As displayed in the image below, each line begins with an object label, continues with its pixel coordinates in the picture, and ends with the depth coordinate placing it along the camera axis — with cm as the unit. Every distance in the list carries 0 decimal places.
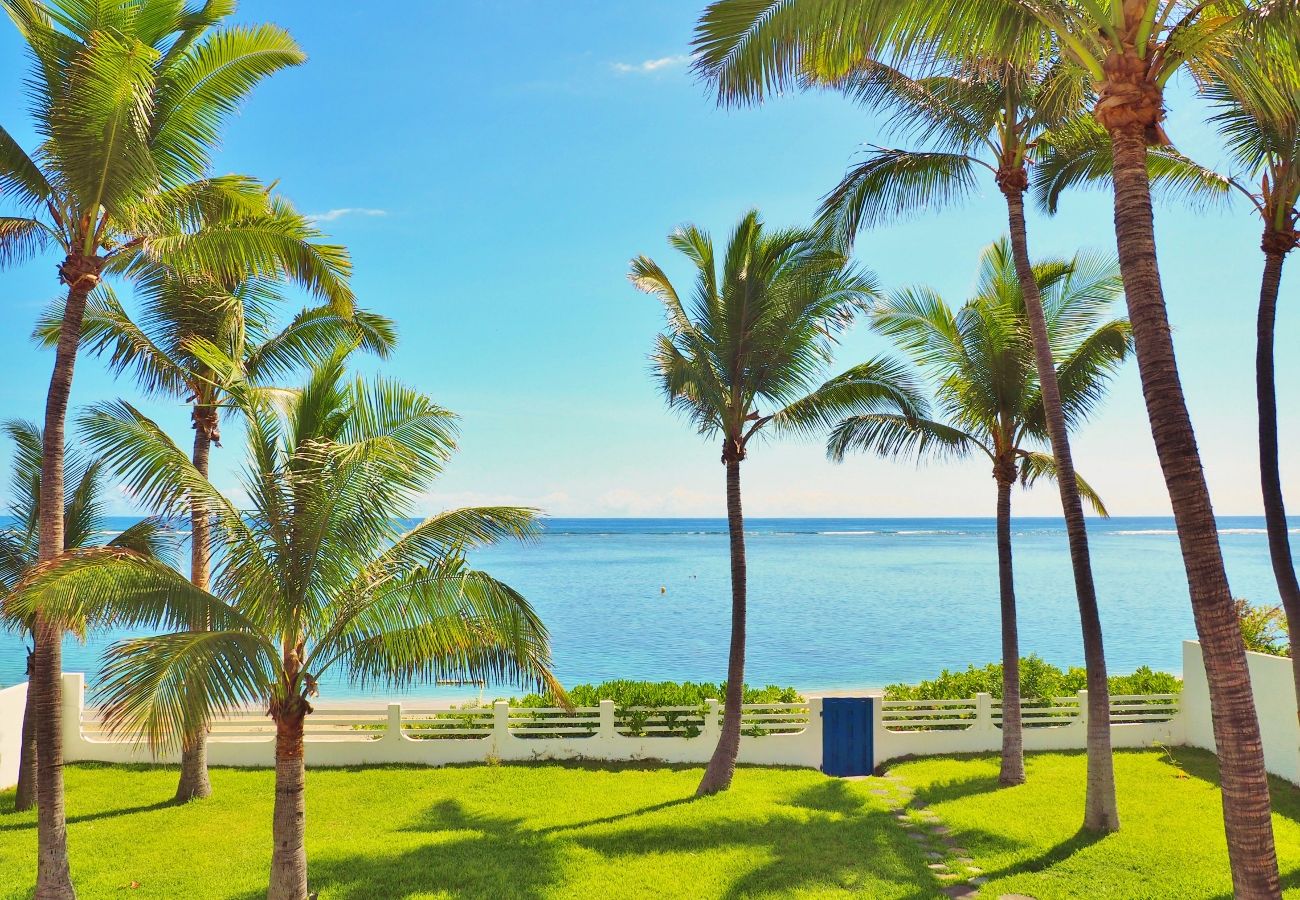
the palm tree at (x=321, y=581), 720
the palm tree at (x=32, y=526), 1059
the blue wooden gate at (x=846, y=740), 1318
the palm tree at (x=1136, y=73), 468
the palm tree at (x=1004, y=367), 1182
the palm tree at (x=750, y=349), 1163
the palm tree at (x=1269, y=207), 808
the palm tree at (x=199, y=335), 1050
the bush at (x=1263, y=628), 1462
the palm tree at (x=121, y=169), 718
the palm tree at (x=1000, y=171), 943
